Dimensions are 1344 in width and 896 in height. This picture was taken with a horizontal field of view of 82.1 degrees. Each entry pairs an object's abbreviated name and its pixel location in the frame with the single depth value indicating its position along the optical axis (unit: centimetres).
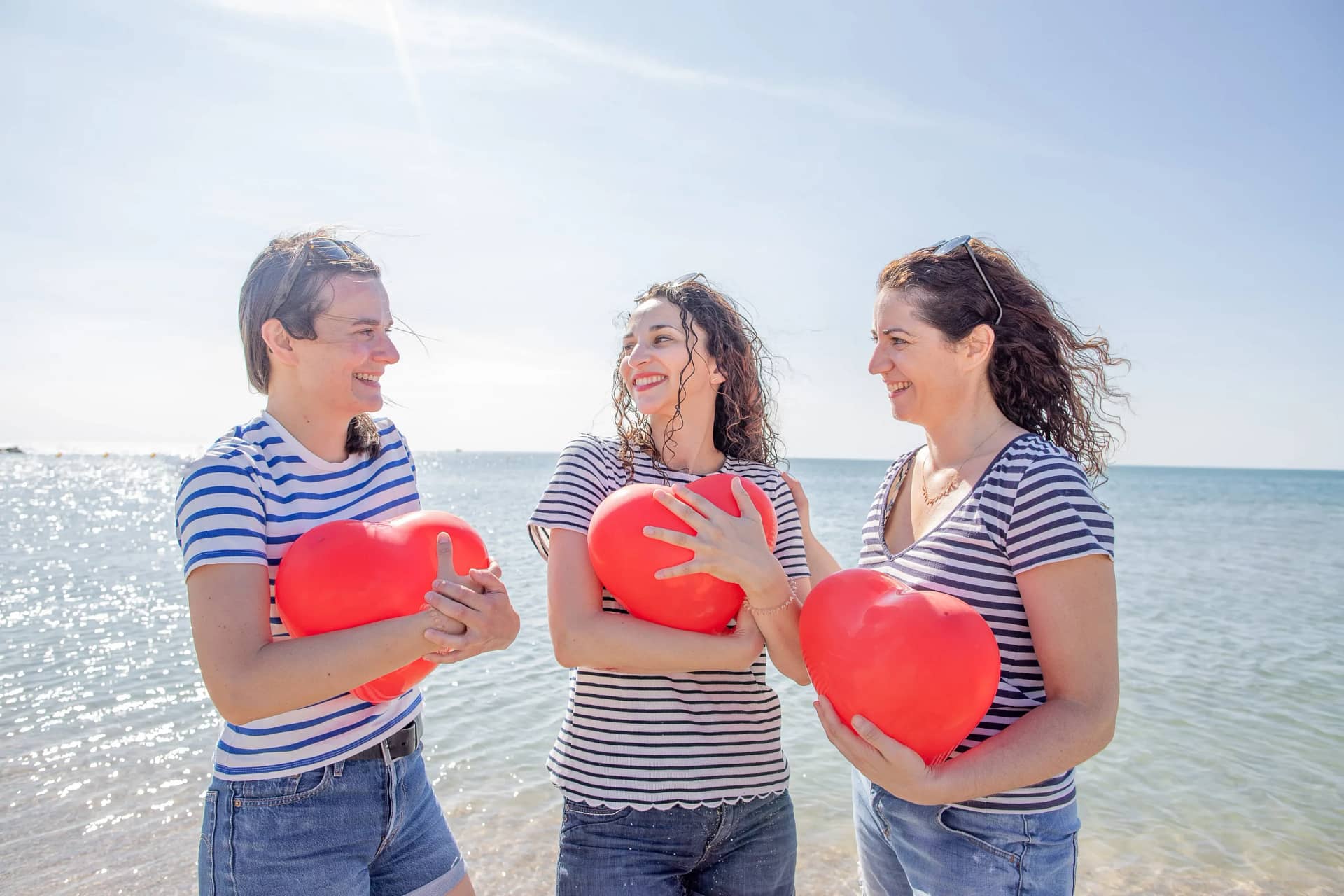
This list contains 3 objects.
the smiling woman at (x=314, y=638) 181
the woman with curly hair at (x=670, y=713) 204
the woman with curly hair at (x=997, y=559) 180
